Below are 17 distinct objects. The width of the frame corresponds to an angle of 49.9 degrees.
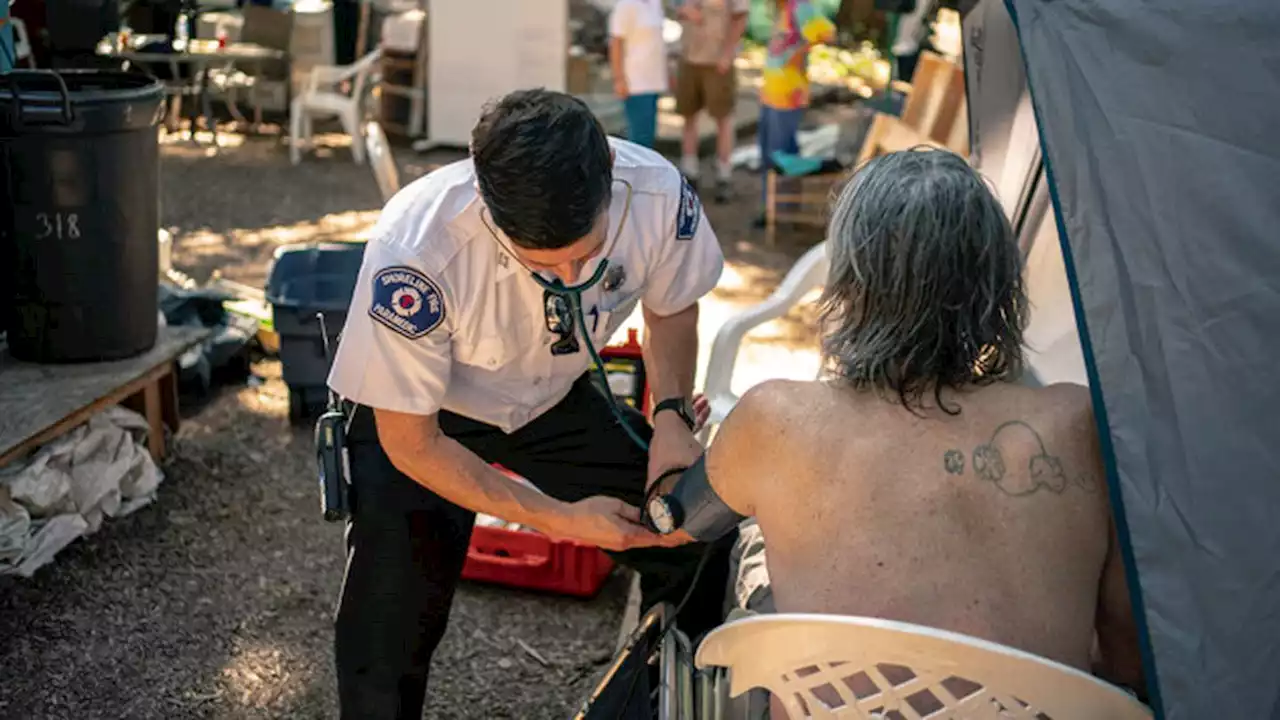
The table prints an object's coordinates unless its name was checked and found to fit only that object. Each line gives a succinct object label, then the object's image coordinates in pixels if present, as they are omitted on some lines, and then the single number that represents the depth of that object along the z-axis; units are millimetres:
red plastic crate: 3588
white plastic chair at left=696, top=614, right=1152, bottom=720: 1628
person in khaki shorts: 8070
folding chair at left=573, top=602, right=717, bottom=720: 2100
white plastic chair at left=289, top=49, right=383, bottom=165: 9266
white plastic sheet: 3584
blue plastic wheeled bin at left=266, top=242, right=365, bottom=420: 4535
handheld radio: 2537
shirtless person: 1822
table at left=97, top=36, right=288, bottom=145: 9664
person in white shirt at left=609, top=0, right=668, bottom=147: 7969
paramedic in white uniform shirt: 2154
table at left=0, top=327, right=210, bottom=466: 3613
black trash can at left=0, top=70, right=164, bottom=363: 3781
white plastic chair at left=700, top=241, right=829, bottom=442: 3869
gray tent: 1772
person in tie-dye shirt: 7844
